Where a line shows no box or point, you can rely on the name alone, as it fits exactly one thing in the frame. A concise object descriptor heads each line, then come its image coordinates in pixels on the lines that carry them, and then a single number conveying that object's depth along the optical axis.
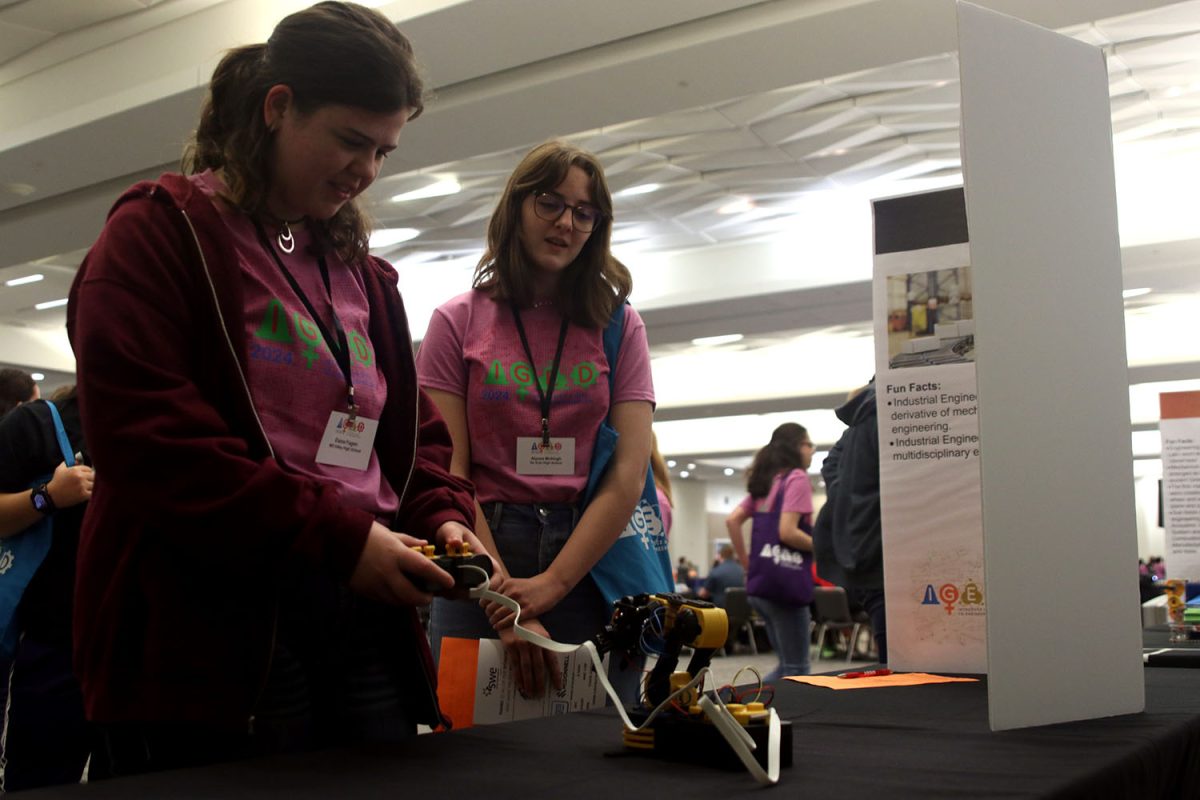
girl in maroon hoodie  0.98
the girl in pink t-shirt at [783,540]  5.10
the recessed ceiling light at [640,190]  7.62
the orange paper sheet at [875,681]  1.54
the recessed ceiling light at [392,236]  8.38
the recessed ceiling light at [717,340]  10.91
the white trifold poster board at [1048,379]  1.19
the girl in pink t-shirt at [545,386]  1.63
